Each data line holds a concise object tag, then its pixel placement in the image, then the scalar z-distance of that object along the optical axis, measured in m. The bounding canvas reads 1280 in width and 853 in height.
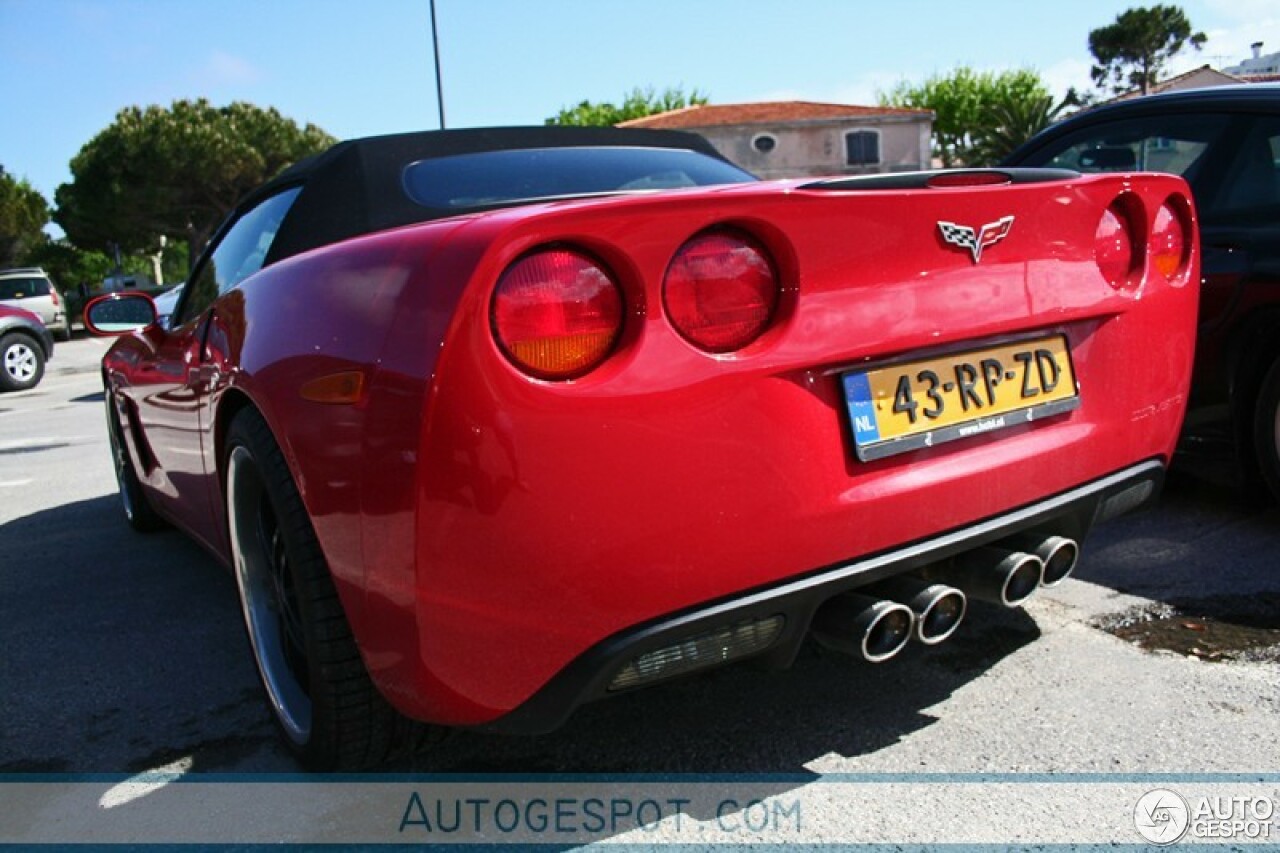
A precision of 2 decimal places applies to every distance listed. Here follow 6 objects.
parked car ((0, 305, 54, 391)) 13.71
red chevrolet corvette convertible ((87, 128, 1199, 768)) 1.65
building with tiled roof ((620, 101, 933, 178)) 50.94
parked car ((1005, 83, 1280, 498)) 3.45
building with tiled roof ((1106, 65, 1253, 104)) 45.16
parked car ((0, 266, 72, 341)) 23.05
